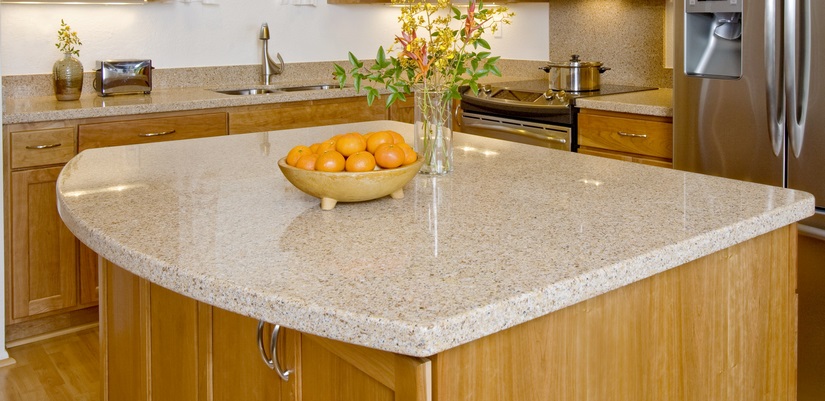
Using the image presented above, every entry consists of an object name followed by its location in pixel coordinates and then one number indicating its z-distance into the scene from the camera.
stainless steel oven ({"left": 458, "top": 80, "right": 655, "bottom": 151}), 3.77
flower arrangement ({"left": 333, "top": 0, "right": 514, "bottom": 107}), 1.87
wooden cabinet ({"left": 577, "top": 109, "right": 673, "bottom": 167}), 3.38
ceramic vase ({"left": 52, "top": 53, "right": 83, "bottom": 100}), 3.75
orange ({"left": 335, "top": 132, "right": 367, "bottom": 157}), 1.74
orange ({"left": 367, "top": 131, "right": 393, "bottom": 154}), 1.77
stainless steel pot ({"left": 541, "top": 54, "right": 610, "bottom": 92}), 3.98
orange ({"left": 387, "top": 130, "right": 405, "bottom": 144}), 1.83
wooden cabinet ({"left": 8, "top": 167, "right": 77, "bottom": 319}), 3.38
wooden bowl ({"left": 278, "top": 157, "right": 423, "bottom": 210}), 1.68
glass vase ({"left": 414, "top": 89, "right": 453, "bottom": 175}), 1.99
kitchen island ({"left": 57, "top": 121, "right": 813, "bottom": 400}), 1.19
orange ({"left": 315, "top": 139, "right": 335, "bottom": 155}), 1.78
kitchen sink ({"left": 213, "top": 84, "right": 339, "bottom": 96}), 4.42
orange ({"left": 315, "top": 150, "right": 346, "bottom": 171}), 1.70
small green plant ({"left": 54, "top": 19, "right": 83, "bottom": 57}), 3.87
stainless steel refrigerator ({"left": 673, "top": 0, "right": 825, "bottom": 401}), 2.72
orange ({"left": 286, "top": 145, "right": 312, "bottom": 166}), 1.76
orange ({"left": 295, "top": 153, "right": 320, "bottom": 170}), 1.72
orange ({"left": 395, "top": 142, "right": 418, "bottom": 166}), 1.77
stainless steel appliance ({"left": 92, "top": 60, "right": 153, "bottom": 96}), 3.94
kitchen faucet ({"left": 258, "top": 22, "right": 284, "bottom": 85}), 4.45
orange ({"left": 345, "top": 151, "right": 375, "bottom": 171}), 1.70
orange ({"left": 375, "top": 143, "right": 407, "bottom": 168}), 1.74
